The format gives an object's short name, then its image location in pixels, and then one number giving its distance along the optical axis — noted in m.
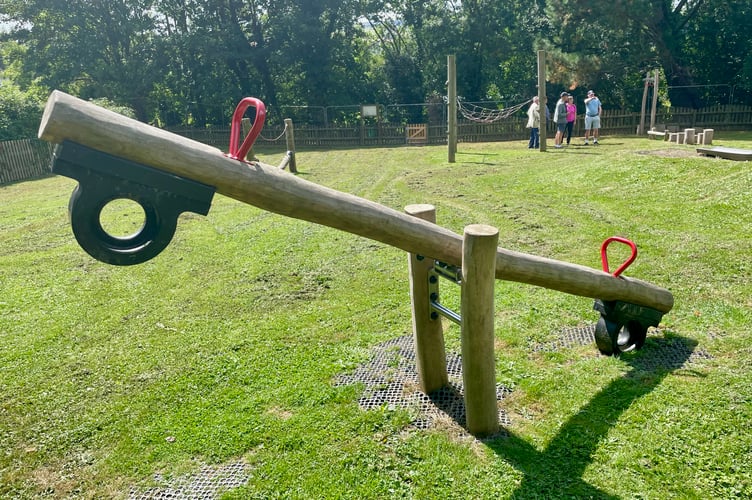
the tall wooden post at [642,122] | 18.98
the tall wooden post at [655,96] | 17.65
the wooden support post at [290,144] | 15.07
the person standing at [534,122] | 16.34
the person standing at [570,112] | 17.11
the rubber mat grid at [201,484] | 3.07
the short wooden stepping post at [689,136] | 14.48
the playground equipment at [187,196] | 2.14
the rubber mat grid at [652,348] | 4.09
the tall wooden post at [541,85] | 14.94
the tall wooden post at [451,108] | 14.38
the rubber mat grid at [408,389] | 3.67
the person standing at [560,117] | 16.41
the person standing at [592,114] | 16.72
